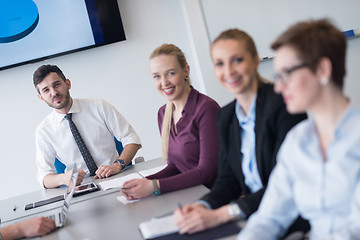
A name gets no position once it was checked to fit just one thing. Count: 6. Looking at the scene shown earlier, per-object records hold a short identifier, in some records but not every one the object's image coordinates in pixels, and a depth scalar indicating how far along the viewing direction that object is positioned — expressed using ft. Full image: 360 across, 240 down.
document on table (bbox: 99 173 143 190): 8.52
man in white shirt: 11.13
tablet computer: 8.55
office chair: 11.41
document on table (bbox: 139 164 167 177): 8.77
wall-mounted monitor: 14.44
